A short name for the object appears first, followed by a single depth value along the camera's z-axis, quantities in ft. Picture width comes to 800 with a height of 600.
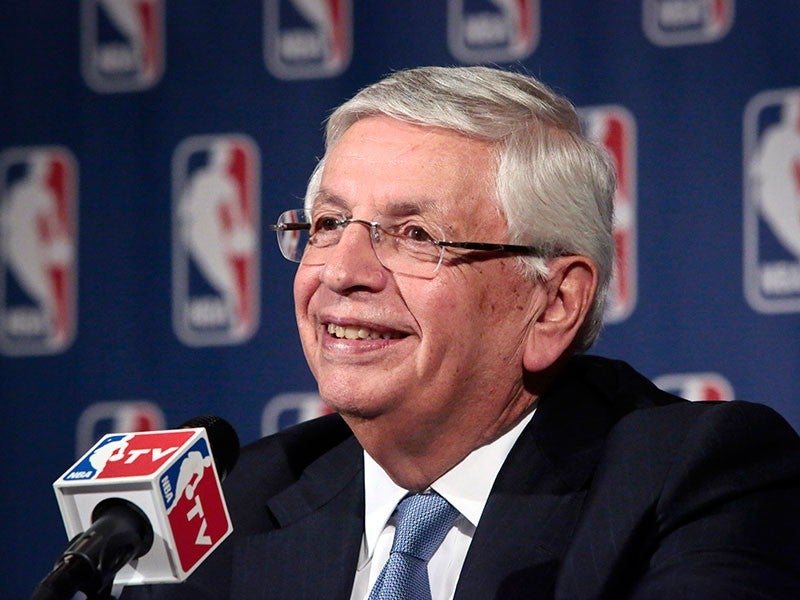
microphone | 11.33
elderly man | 12.04
